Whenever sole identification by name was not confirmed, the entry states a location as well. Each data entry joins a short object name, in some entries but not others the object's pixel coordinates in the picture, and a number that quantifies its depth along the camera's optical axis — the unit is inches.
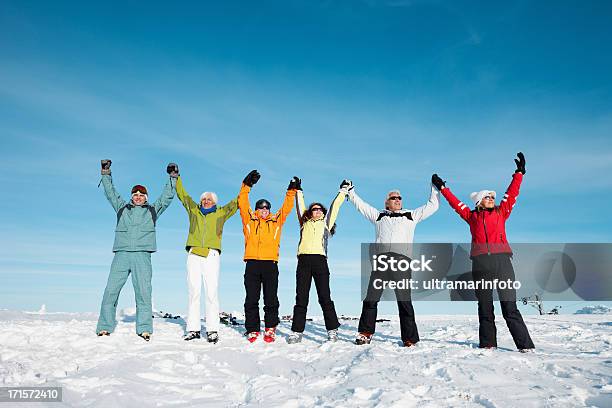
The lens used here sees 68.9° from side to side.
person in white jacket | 281.4
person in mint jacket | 304.5
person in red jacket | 260.8
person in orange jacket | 299.6
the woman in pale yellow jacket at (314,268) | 295.4
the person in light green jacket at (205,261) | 305.6
